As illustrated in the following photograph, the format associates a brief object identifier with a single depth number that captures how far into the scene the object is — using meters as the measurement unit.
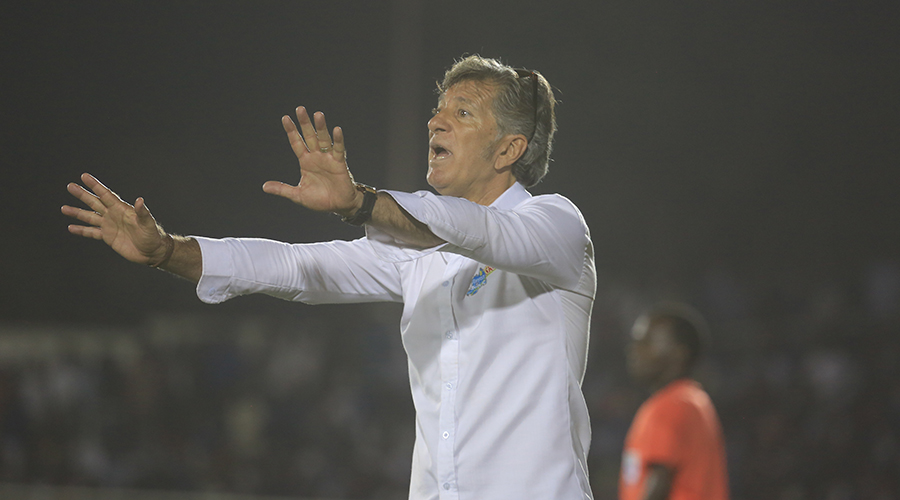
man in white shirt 5.65
